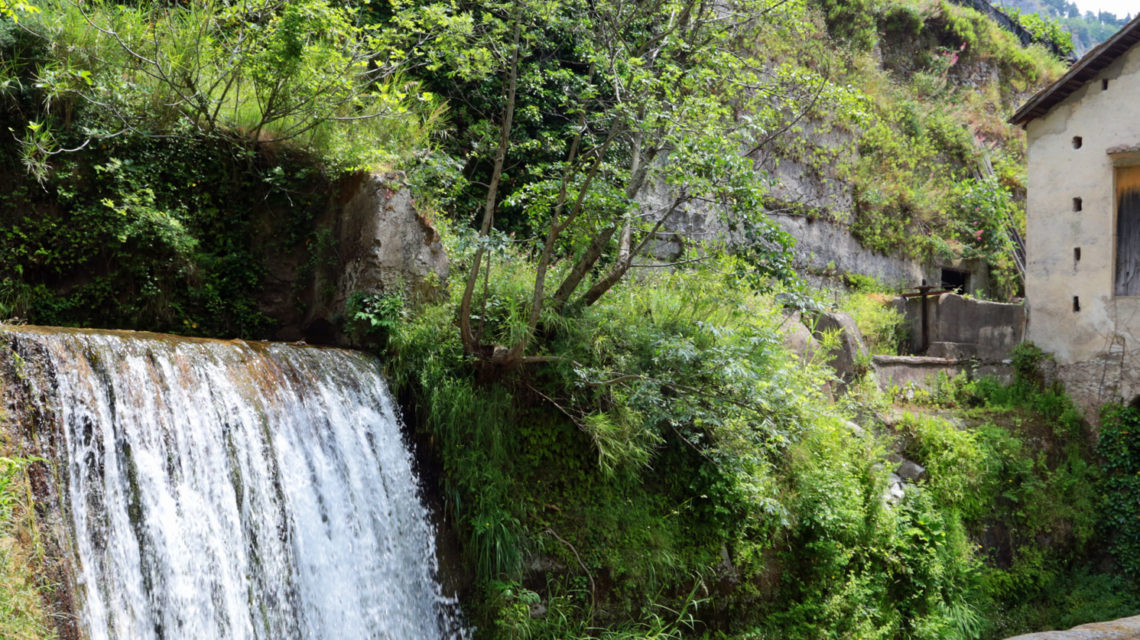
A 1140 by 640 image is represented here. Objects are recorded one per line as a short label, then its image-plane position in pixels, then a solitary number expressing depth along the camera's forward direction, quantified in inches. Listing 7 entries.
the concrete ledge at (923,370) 483.2
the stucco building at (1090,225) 485.4
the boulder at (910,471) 406.6
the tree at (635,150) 277.0
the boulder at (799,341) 408.8
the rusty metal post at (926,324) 565.0
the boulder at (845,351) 447.5
